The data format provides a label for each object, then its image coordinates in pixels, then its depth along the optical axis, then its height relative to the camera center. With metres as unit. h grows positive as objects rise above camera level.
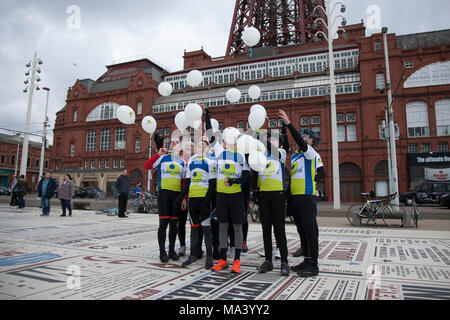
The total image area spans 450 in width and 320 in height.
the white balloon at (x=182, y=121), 6.09 +1.54
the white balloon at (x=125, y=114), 7.08 +1.94
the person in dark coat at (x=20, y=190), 14.84 -0.04
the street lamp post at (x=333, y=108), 16.75 +5.19
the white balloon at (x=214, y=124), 5.84 +1.43
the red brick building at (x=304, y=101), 31.17 +12.18
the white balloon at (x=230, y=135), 4.18 +0.85
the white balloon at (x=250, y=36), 7.55 +4.23
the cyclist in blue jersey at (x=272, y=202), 3.83 -0.14
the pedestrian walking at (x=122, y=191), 11.61 -0.03
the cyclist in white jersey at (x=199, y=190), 4.29 +0.02
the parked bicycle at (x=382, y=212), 8.98 -0.62
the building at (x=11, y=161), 56.19 +5.79
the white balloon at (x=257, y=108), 5.24 +1.58
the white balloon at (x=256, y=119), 5.16 +1.35
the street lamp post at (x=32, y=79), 26.28 +10.30
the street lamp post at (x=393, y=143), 14.23 +2.59
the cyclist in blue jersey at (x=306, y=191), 3.71 +0.01
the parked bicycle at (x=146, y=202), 14.51 -0.59
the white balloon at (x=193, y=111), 5.70 +1.63
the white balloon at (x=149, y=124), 6.84 +1.62
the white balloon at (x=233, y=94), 7.66 +2.66
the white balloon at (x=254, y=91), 7.61 +2.73
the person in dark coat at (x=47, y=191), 11.55 -0.06
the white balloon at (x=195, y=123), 5.79 +1.43
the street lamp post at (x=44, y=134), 31.75 +6.31
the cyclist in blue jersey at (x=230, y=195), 3.95 -0.05
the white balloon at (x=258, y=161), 3.91 +0.44
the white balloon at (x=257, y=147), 3.99 +0.65
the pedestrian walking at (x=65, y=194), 11.45 -0.18
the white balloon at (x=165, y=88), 7.59 +2.80
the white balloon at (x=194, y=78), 7.18 +2.91
